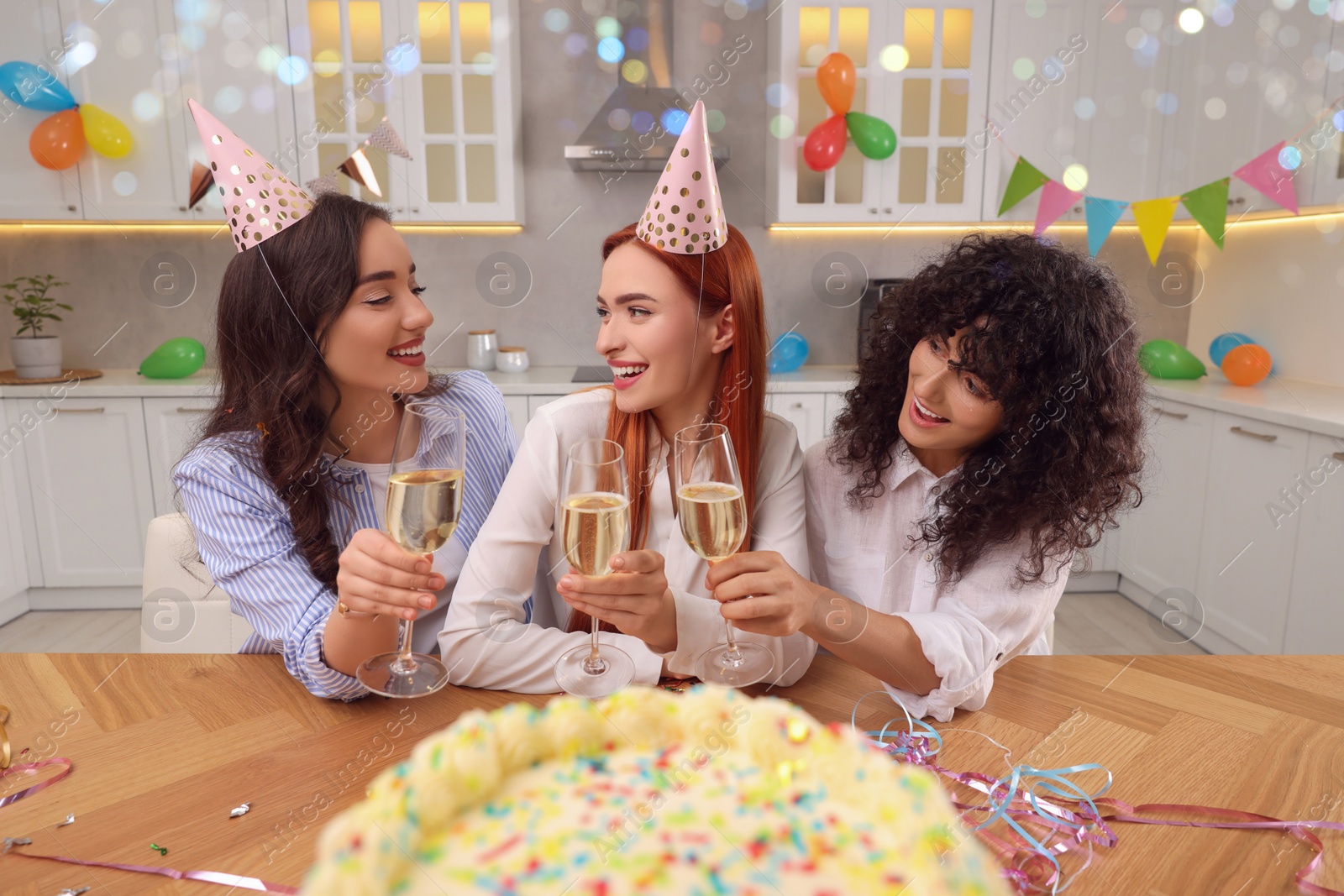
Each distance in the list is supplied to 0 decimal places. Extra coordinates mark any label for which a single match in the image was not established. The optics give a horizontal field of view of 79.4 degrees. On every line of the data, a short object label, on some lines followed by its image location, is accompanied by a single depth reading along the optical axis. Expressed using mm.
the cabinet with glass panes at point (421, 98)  3266
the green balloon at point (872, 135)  3289
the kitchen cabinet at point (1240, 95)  2967
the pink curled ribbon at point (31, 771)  795
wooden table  705
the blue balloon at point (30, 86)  3098
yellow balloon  3162
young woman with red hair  1067
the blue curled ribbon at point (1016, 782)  747
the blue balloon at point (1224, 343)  3297
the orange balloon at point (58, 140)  3131
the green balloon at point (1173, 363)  3381
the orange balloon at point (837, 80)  3246
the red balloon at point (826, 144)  3311
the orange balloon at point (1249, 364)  3162
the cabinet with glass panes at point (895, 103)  3324
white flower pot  3320
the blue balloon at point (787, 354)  3639
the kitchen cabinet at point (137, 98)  3164
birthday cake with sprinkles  394
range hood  3336
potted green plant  3324
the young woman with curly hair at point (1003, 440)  1163
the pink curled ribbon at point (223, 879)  662
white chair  1401
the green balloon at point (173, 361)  3326
